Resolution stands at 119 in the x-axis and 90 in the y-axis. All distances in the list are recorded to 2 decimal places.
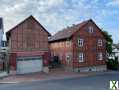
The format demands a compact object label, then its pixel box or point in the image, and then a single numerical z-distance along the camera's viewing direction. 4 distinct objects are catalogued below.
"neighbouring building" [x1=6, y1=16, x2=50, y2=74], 14.72
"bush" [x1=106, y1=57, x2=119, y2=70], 17.79
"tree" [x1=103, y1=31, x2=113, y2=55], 19.20
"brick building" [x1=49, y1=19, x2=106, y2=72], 16.42
